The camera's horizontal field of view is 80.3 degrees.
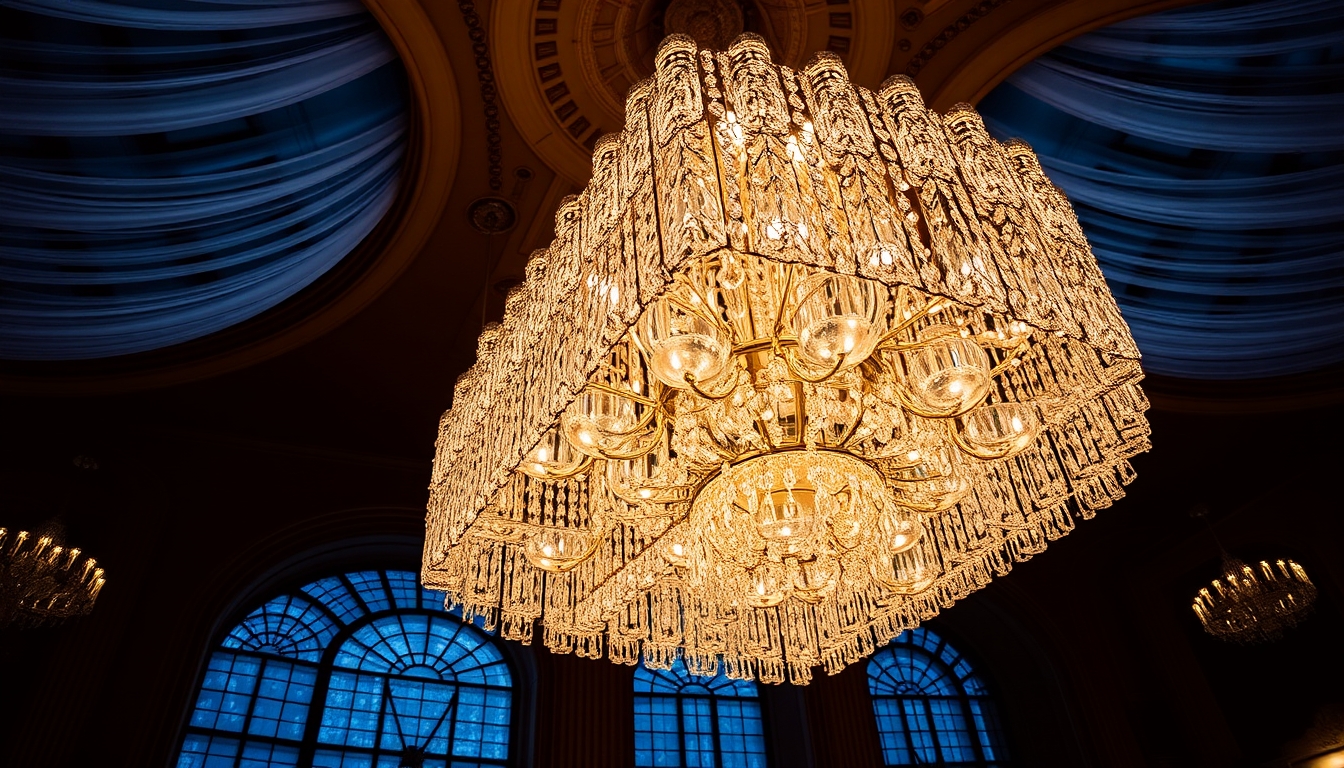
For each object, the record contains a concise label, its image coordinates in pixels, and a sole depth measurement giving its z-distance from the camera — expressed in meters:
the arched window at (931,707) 8.66
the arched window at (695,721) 7.72
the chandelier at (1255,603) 7.49
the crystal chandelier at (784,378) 2.61
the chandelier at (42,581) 5.54
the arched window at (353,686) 6.93
